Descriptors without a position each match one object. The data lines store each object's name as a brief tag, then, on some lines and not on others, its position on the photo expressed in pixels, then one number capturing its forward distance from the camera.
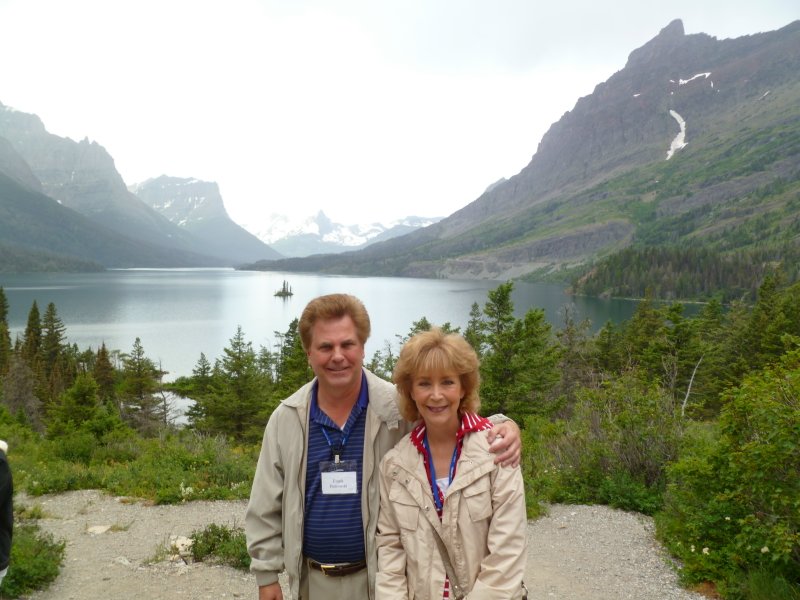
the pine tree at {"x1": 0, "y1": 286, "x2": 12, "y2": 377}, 40.31
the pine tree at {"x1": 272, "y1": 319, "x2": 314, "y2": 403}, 25.08
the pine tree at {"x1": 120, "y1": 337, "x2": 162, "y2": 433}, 31.27
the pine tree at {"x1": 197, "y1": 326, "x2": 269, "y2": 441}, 25.11
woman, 2.35
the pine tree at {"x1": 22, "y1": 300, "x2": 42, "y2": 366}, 41.97
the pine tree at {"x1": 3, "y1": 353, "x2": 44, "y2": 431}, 29.03
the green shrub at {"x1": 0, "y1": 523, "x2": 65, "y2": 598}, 4.98
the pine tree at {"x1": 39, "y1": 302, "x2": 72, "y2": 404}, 35.75
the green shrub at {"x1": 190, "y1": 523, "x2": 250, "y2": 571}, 5.79
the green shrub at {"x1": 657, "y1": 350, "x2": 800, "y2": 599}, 4.36
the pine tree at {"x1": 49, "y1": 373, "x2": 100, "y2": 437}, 18.39
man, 2.58
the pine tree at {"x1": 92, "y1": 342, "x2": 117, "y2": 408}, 36.41
